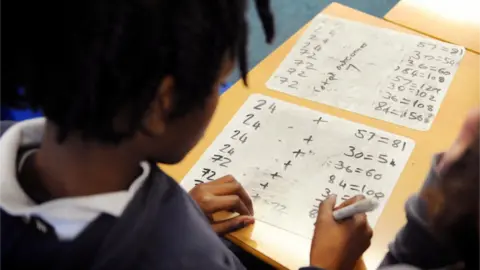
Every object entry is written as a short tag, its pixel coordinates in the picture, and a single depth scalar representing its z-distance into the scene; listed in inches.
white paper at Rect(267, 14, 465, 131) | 34.4
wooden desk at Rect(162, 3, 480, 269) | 26.8
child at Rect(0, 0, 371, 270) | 16.3
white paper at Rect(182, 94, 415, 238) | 28.8
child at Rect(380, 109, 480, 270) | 19.7
